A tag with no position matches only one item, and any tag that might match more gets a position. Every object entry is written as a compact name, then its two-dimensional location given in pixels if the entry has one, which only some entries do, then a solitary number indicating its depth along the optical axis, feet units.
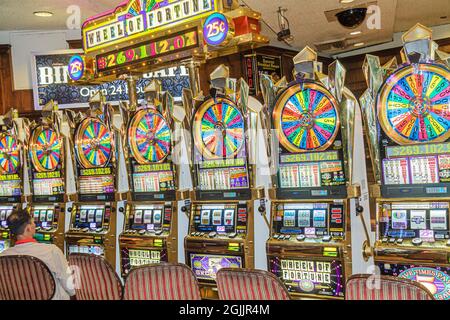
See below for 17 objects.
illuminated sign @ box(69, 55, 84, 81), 17.94
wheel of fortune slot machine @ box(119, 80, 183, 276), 16.34
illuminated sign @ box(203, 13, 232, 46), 13.10
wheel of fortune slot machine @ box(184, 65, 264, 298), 14.48
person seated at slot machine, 12.41
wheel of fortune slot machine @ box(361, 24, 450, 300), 11.20
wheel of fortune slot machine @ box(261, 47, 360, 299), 12.74
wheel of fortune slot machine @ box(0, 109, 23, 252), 21.95
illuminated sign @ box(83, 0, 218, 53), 14.25
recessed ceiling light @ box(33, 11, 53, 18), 23.22
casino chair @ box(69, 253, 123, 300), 11.12
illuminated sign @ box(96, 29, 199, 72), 14.34
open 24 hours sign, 23.20
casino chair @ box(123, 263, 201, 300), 9.94
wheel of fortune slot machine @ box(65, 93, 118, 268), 18.19
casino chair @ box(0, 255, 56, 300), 11.20
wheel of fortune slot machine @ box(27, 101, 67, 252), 20.12
